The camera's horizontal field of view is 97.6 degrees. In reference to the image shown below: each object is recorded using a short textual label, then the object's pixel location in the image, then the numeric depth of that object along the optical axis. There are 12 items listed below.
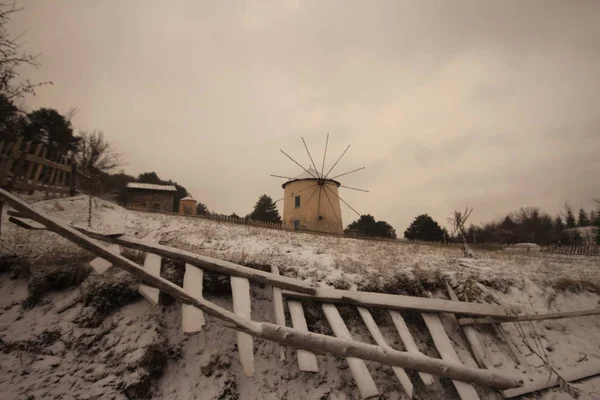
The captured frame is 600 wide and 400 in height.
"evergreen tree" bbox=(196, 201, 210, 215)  48.86
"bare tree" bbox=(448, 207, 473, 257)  10.83
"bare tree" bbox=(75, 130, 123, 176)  29.34
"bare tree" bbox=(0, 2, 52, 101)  7.88
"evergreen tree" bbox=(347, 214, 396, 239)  40.52
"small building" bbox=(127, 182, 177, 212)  35.50
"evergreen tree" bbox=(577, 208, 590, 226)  68.30
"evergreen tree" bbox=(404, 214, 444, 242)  36.75
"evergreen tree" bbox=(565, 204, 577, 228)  66.59
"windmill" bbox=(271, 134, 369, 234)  23.95
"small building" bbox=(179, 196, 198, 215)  35.16
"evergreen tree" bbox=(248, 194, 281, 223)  38.38
